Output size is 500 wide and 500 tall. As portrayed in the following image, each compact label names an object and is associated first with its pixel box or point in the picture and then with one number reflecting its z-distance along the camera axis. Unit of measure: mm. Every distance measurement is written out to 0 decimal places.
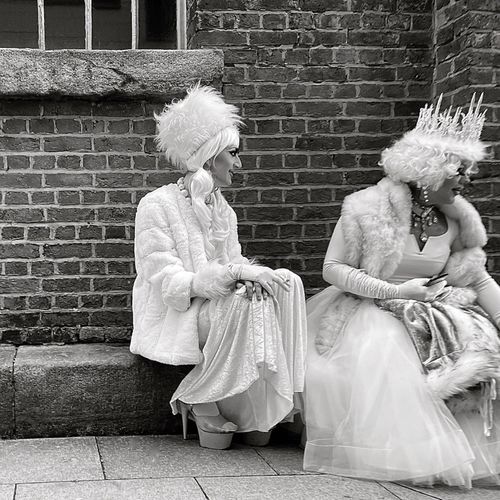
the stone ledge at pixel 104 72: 4988
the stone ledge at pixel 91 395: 4562
